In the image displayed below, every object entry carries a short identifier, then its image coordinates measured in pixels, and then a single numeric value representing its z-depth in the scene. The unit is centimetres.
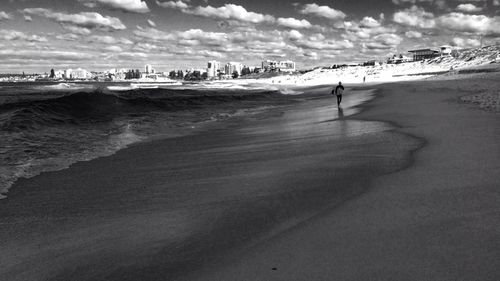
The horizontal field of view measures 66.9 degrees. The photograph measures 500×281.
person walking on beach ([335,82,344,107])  2130
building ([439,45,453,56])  16915
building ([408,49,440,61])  17824
